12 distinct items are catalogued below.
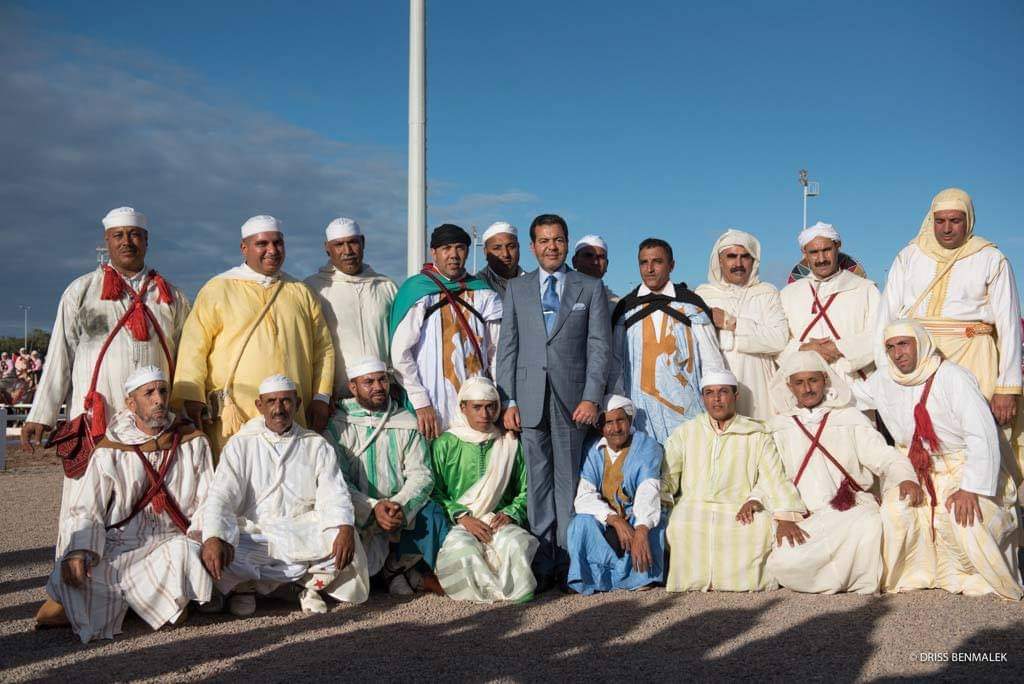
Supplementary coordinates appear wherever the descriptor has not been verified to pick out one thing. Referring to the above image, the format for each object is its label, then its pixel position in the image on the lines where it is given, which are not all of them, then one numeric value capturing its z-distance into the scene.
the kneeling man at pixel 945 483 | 4.95
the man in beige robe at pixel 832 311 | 5.86
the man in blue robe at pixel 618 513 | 5.14
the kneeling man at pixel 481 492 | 5.02
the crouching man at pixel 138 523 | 4.39
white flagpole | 8.45
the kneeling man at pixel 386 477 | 5.18
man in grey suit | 5.43
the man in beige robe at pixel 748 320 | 5.84
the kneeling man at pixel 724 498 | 5.13
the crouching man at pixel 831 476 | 5.02
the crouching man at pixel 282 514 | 4.69
